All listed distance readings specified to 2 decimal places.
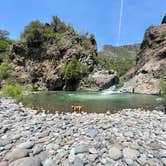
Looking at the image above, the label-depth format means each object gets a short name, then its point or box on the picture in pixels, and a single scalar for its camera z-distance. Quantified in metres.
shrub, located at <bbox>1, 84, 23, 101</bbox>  10.48
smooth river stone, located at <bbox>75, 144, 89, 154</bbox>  3.35
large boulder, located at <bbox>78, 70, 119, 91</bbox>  26.97
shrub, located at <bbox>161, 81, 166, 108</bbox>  8.05
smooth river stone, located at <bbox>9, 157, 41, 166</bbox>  3.01
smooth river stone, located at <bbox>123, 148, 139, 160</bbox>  3.16
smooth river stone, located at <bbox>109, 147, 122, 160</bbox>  3.17
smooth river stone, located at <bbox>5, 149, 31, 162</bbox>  3.23
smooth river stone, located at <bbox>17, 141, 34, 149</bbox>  3.60
